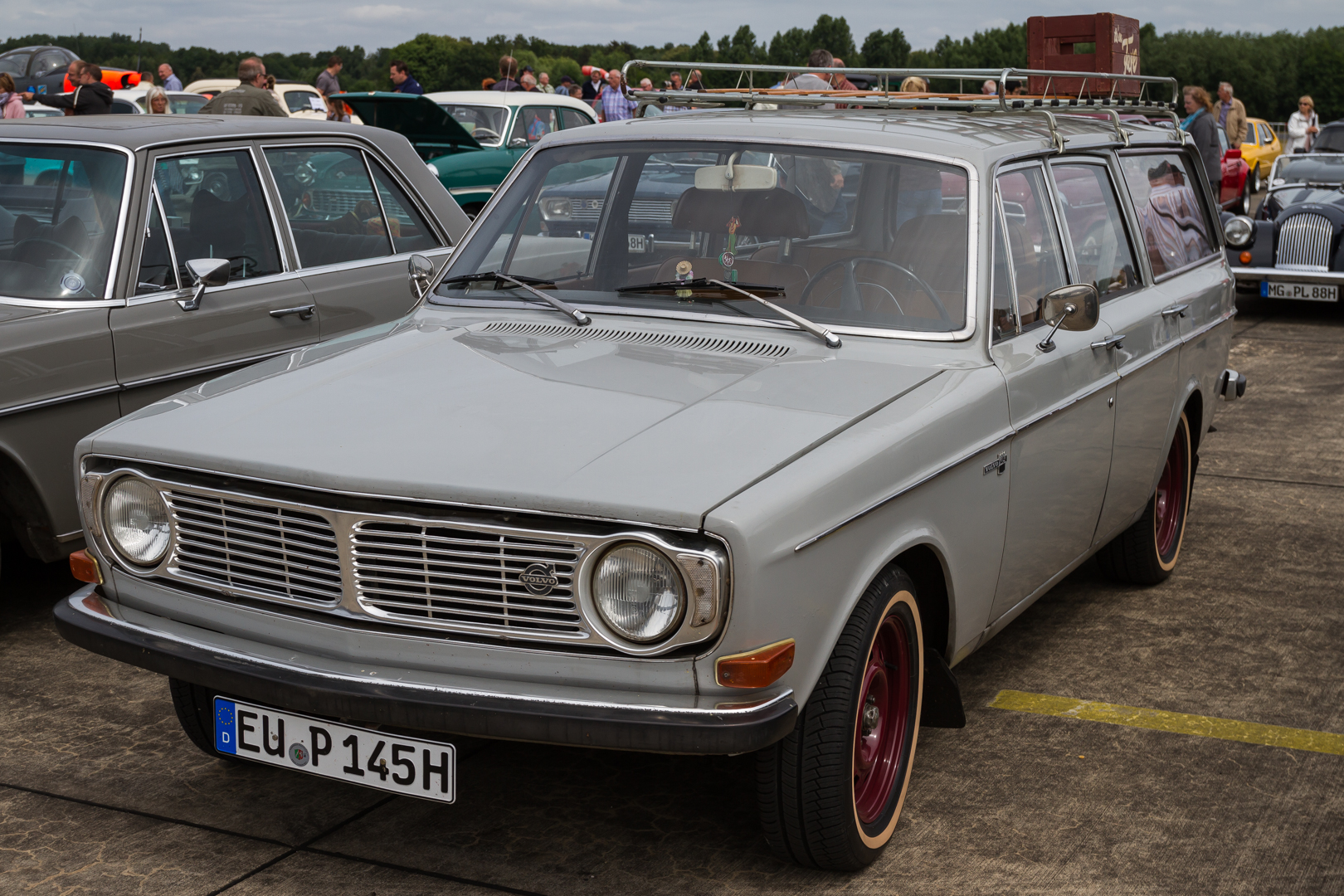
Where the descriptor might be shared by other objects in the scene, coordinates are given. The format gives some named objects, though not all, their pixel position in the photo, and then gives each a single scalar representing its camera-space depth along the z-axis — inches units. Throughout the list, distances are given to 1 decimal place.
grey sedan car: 184.1
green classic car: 539.2
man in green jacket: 380.5
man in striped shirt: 767.1
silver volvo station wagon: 107.2
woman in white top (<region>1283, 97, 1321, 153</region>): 834.8
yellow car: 1064.6
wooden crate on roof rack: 296.0
